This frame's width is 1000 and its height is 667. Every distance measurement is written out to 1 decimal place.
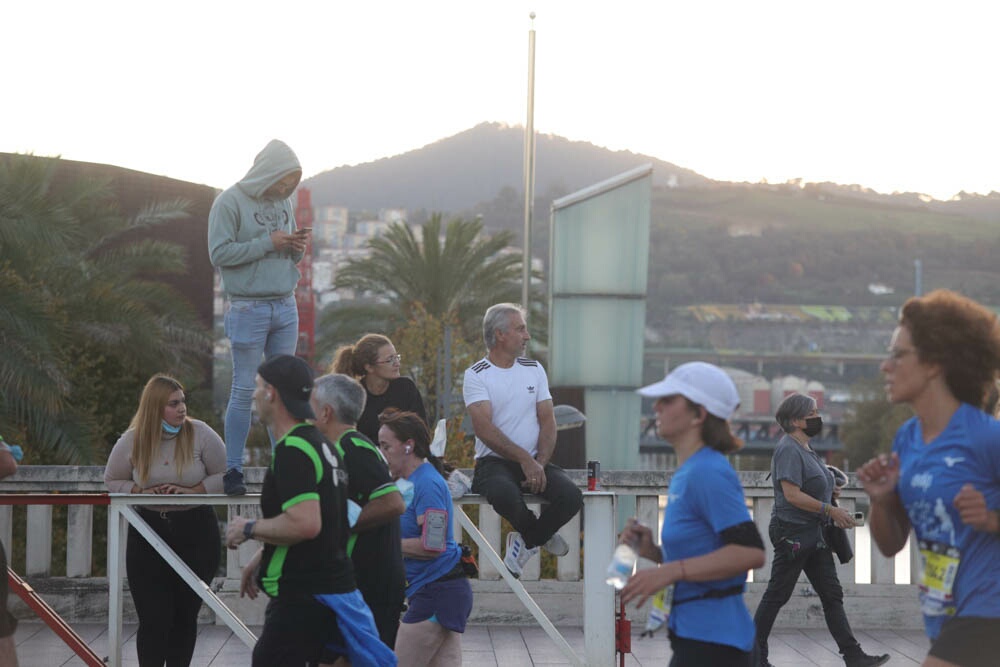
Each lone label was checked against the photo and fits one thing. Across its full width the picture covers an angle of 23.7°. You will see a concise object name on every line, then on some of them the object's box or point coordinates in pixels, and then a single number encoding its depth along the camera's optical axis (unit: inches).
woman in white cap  291.4
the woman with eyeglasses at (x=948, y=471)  289.8
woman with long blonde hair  510.1
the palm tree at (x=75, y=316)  1476.1
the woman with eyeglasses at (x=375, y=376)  526.8
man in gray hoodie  563.9
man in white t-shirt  538.3
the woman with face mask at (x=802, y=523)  592.6
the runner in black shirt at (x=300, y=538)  339.4
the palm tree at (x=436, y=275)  3085.6
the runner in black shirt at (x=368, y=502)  400.4
